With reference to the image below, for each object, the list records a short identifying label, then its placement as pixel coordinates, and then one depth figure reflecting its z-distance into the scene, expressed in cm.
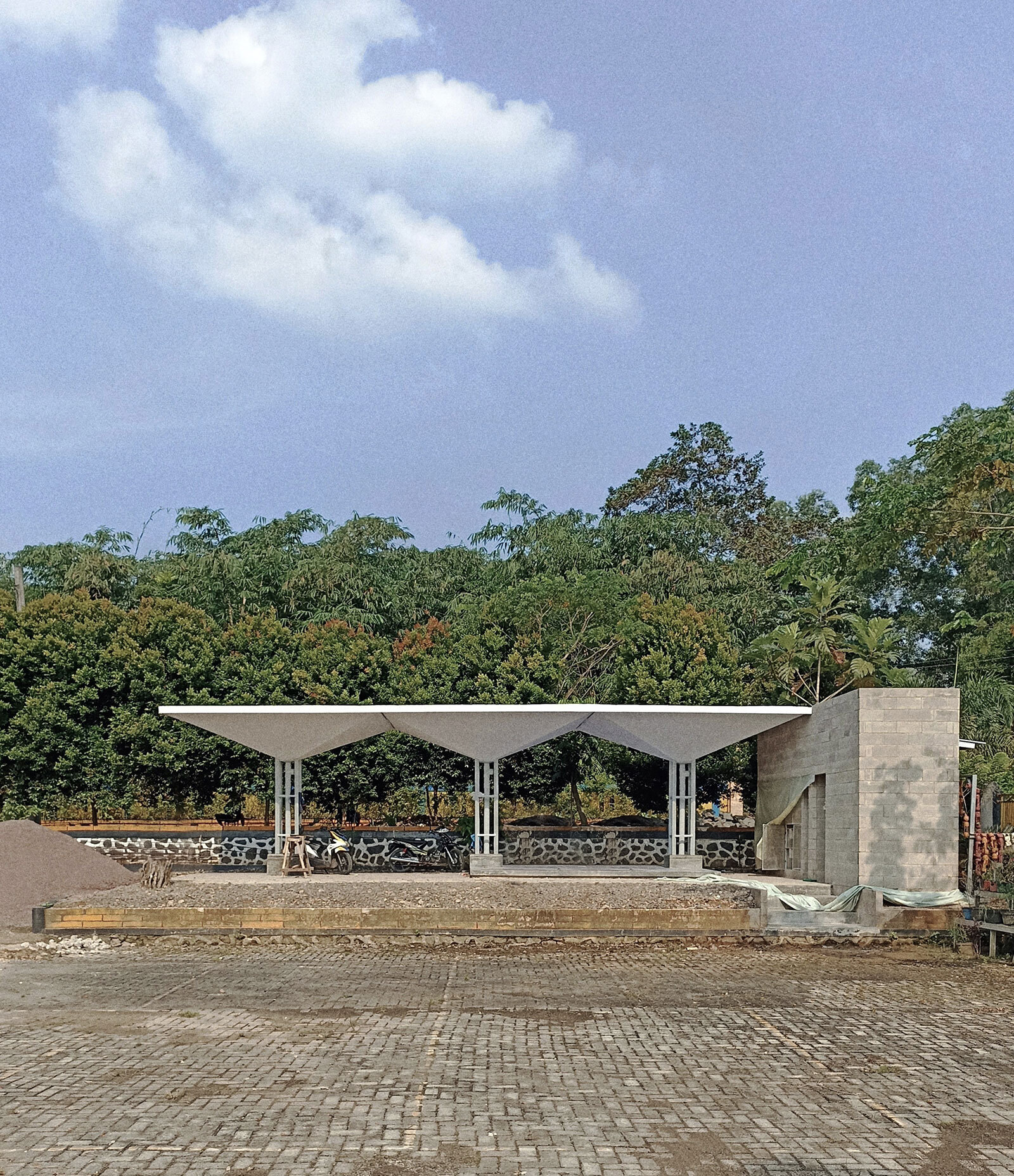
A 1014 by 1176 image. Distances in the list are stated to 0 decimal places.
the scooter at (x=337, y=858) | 1920
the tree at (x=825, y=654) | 1988
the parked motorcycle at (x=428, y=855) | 1981
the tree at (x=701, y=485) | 3612
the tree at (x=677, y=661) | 2209
